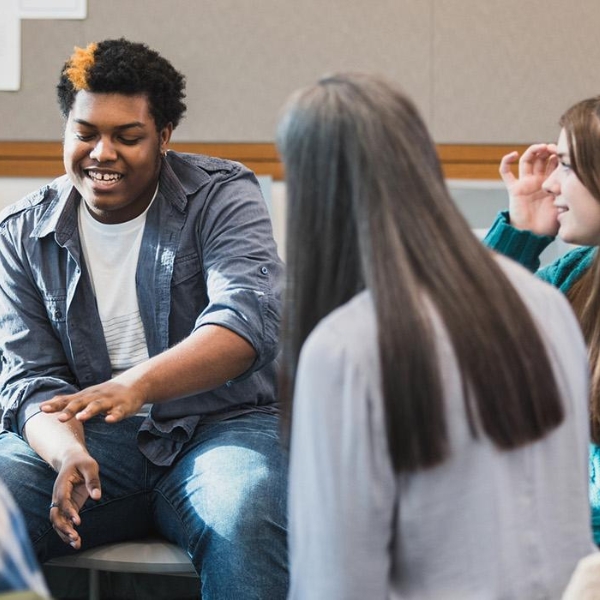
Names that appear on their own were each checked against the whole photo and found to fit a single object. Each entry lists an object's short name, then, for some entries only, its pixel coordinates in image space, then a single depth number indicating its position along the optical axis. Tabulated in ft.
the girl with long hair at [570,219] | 12.16
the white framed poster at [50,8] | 15.18
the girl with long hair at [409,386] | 9.84
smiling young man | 12.31
